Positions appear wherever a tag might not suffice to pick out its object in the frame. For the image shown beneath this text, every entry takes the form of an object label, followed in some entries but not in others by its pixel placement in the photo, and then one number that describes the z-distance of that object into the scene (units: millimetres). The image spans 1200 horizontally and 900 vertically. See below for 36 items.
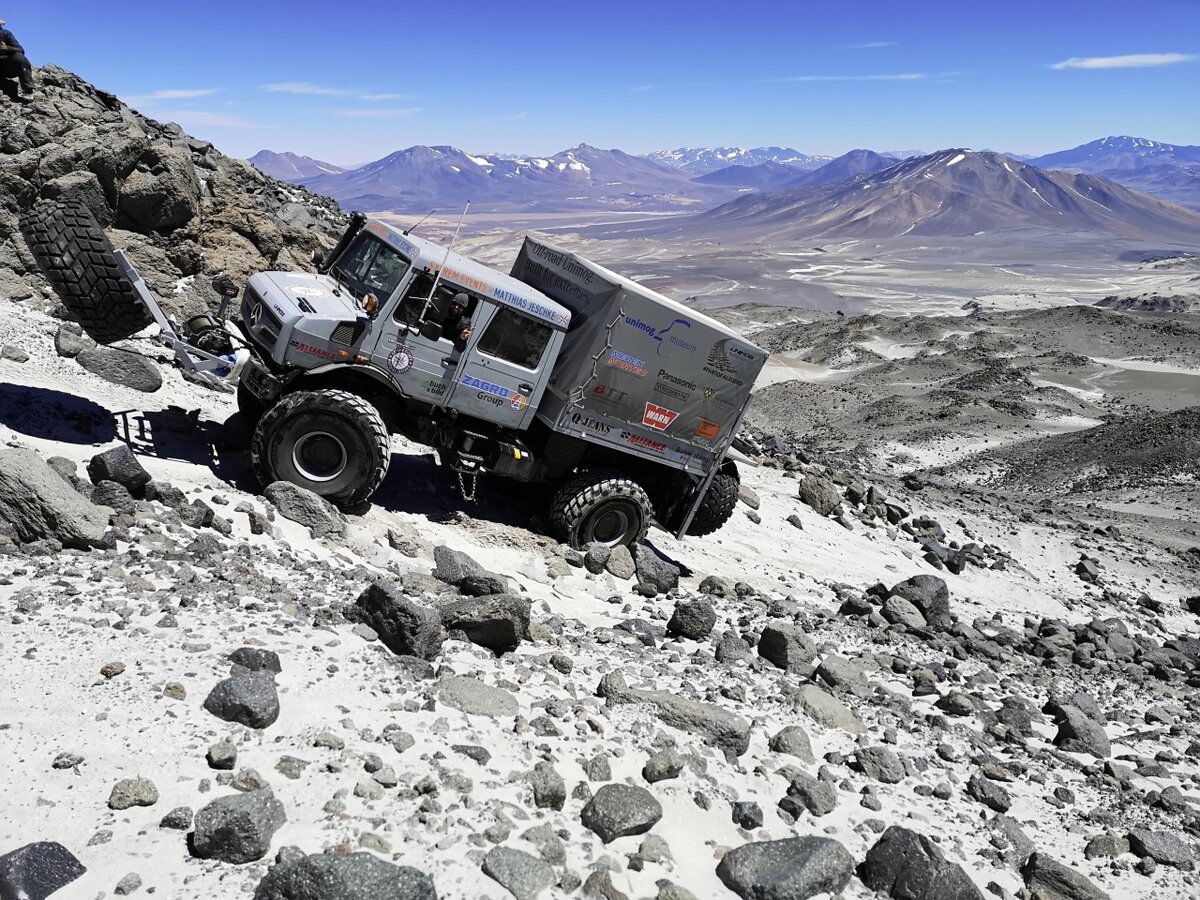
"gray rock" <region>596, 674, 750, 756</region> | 5828
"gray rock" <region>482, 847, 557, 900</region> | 4141
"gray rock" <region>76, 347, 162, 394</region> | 9445
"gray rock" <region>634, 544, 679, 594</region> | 9078
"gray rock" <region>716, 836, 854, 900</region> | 4512
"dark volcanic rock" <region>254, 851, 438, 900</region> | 3652
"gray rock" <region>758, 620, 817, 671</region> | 7551
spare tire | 8000
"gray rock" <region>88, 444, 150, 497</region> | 7055
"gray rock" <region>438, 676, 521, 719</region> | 5465
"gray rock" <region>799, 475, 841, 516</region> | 14227
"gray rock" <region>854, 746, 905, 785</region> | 5996
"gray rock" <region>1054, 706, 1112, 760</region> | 7117
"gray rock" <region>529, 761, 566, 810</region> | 4766
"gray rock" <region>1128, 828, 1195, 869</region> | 5637
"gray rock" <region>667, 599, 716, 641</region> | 7781
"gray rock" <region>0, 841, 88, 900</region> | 3434
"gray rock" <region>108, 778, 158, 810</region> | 4000
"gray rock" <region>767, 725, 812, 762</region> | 6004
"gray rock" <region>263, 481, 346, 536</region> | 7895
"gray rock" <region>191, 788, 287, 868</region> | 3863
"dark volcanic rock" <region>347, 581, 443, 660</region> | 5898
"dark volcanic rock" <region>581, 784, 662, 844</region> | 4668
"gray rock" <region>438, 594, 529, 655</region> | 6340
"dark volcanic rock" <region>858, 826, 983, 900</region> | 4730
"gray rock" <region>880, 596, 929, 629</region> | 9703
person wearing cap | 8625
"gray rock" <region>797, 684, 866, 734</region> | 6625
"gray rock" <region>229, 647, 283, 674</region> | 5160
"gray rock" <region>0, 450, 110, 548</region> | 5855
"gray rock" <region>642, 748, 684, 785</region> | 5277
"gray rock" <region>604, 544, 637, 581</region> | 9129
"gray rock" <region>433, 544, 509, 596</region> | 7266
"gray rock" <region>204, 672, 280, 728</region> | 4707
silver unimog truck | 8172
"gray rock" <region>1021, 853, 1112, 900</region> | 5074
